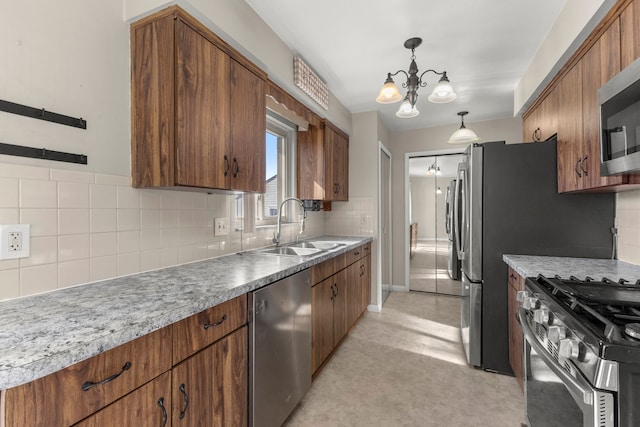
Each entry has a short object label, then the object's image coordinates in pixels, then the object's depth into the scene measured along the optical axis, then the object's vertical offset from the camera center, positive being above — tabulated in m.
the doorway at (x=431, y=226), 4.20 -0.19
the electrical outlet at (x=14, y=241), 1.02 -0.09
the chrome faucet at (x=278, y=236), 2.48 -0.19
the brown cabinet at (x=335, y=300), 2.06 -0.74
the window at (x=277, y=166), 2.76 +0.50
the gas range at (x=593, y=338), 0.78 -0.40
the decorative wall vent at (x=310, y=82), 2.34 +1.15
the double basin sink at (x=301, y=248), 2.36 -0.30
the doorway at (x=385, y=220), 3.83 -0.09
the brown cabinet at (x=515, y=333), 1.89 -0.82
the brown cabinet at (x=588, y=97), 1.33 +0.70
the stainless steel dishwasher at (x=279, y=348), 1.36 -0.72
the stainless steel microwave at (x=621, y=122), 1.12 +0.38
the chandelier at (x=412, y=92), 1.97 +0.84
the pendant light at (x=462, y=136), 3.14 +0.84
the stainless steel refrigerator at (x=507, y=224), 2.02 -0.08
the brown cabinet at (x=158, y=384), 0.66 -0.49
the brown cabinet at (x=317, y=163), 3.04 +0.54
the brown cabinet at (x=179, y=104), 1.36 +0.55
